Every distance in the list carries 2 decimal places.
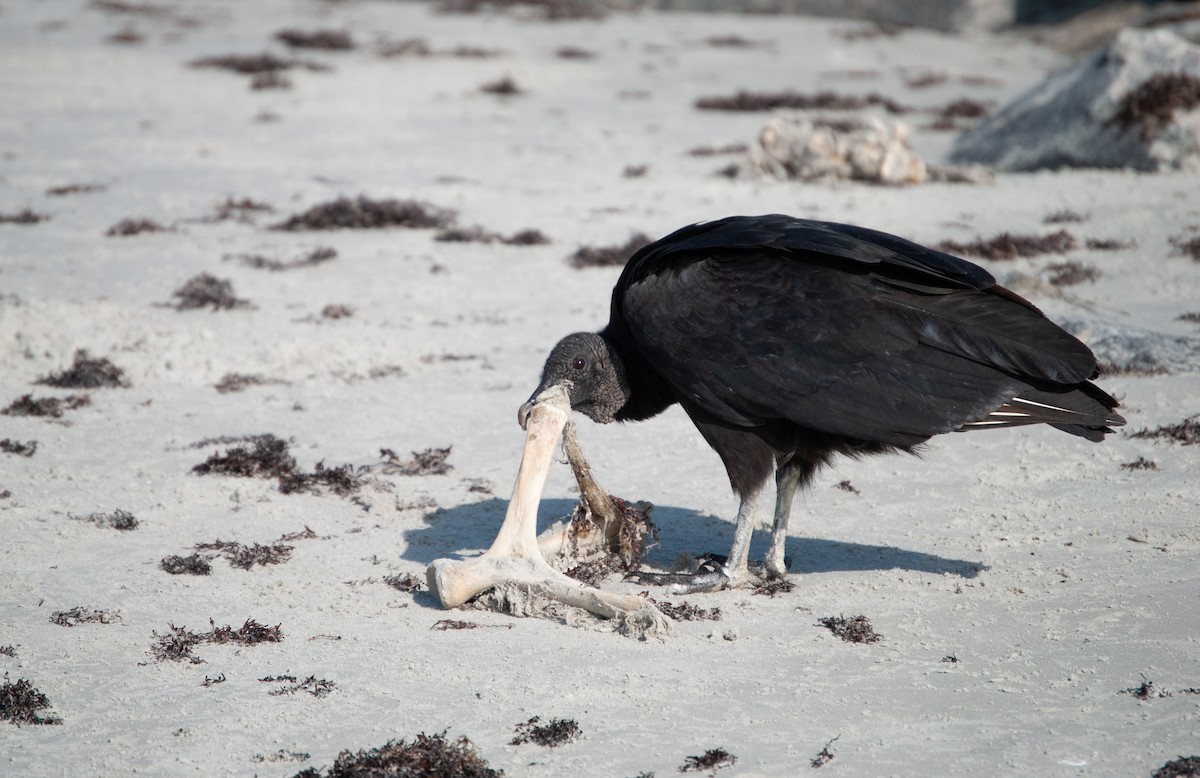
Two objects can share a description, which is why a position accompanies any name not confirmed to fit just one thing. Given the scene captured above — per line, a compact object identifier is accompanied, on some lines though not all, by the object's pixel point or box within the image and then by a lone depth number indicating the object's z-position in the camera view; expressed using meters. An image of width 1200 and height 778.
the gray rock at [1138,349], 12.36
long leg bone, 7.66
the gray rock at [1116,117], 21.25
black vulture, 7.57
